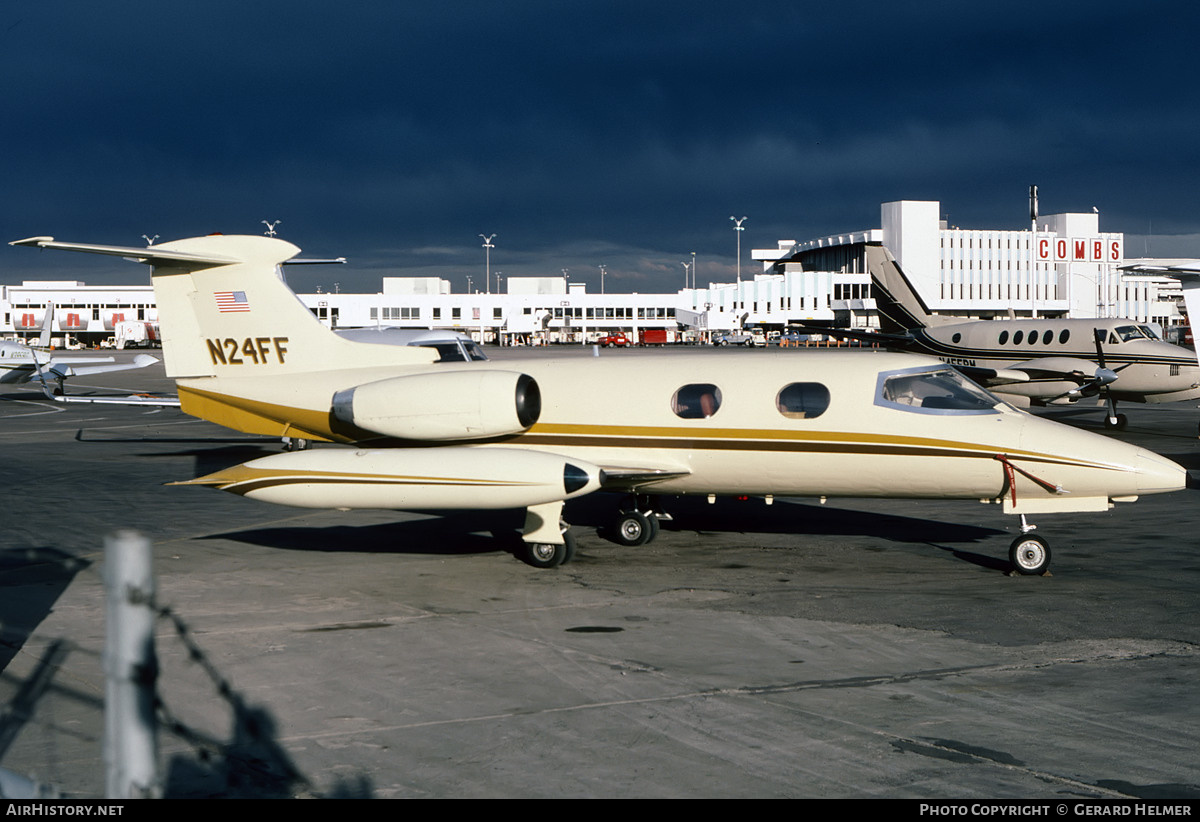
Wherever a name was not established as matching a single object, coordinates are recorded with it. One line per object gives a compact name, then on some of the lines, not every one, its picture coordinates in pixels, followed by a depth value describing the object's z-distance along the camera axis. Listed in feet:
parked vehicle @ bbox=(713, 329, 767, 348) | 411.56
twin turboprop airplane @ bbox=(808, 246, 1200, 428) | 100.89
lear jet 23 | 40.50
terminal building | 442.50
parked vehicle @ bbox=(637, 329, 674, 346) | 482.69
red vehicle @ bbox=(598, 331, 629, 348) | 435.94
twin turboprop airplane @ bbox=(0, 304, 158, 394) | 147.64
